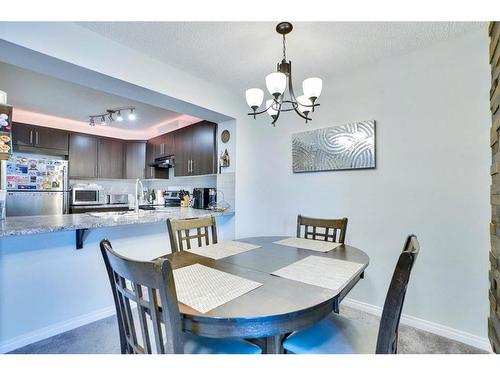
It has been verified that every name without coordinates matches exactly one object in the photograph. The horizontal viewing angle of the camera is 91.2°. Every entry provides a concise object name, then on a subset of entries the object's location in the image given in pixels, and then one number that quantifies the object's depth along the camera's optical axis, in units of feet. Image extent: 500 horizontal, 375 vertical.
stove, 13.51
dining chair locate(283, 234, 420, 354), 2.53
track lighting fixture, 11.92
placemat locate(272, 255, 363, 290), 3.47
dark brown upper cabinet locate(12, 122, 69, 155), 12.21
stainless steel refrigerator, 11.35
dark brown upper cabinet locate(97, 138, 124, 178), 14.90
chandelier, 4.83
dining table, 2.58
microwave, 13.39
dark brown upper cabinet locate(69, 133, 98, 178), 13.82
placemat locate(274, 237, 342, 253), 5.39
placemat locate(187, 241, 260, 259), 4.94
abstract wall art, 7.41
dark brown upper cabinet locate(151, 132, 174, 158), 13.44
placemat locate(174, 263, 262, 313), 2.86
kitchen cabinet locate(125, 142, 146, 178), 15.89
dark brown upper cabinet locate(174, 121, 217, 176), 11.00
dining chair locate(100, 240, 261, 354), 2.28
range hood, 13.39
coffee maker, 11.03
